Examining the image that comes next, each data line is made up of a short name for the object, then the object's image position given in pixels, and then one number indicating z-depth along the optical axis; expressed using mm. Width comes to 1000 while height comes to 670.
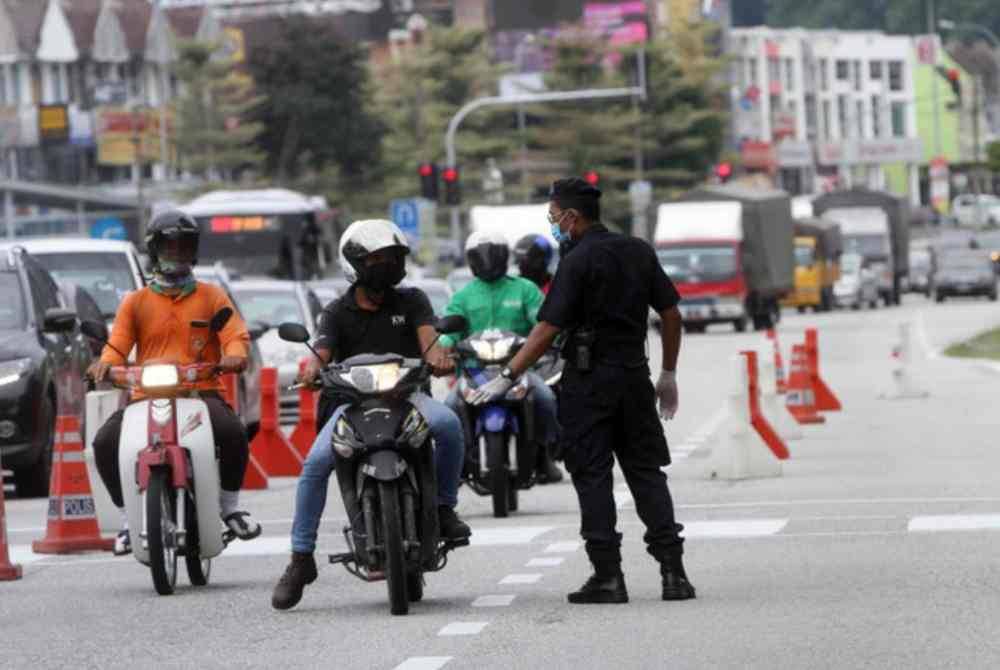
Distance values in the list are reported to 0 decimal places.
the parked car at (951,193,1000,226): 157750
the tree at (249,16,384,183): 100188
